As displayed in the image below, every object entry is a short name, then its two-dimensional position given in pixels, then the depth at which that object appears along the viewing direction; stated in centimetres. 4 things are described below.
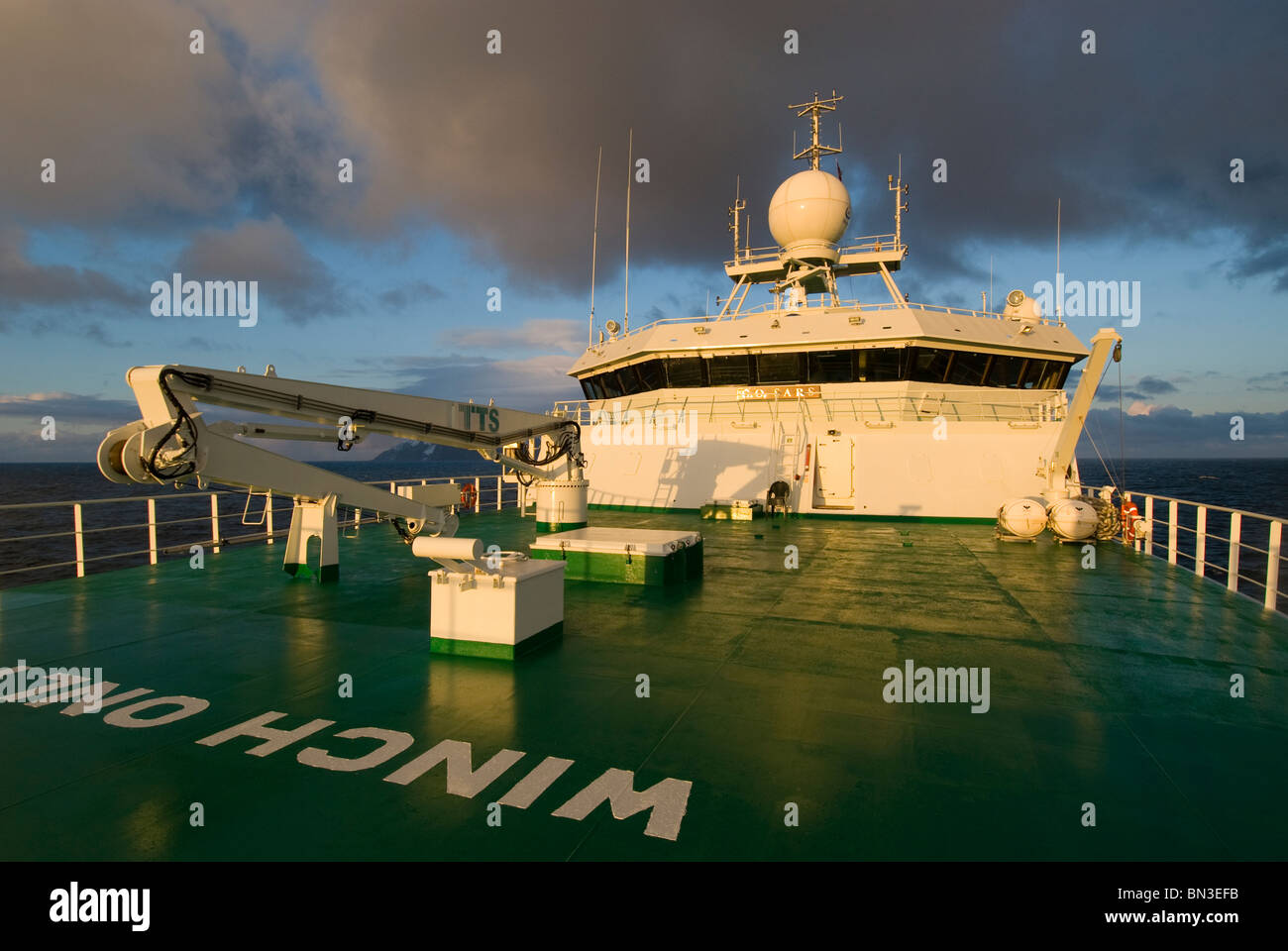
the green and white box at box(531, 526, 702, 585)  1025
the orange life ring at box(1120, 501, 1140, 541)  1451
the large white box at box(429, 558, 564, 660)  668
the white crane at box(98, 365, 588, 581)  723
